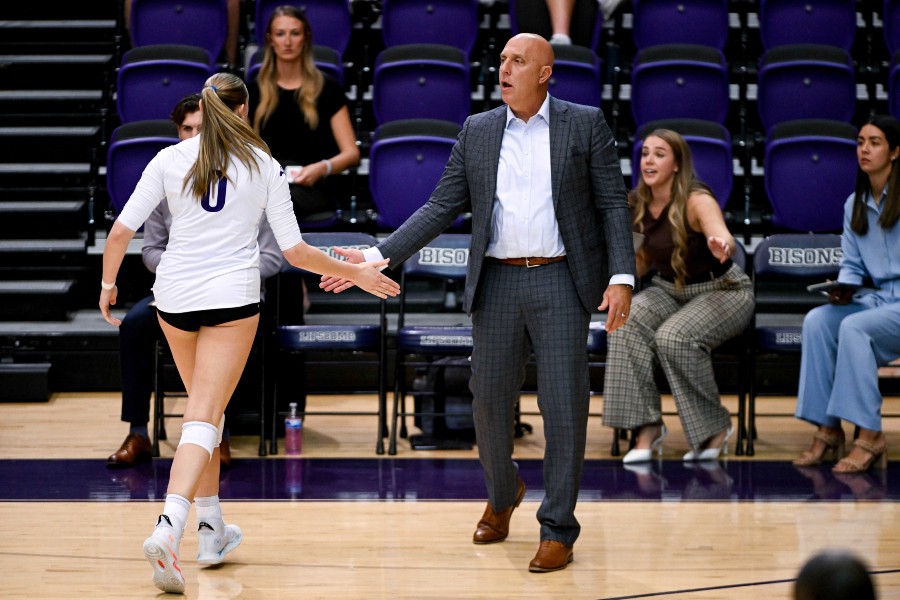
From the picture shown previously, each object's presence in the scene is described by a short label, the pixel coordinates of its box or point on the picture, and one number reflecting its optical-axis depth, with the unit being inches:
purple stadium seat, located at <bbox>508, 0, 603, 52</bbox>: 645.9
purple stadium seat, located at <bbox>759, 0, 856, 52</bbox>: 653.9
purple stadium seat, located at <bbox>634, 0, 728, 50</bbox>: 649.6
